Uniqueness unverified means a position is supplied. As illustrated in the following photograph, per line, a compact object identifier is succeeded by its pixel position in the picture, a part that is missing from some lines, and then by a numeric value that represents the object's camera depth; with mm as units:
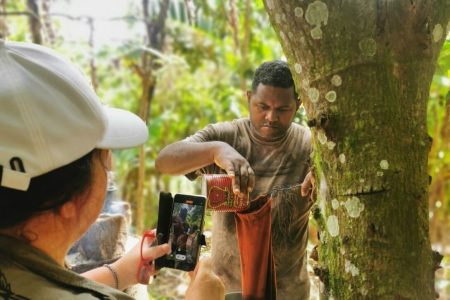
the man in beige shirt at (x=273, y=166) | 2064
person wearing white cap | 847
